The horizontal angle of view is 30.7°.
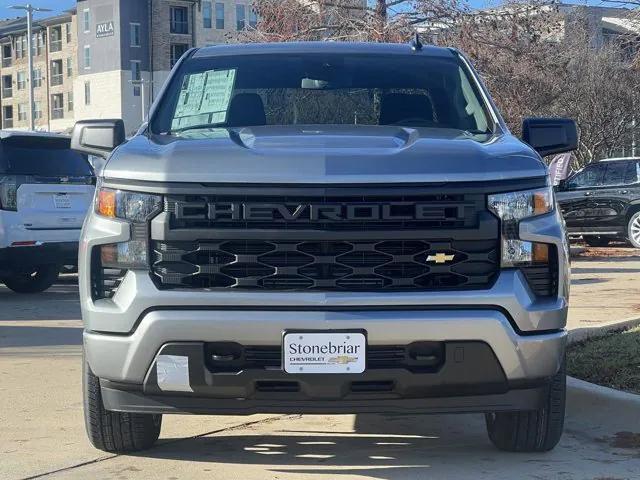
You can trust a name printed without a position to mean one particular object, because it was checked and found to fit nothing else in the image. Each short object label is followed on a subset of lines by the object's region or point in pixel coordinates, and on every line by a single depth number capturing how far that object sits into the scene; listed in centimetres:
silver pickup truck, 462
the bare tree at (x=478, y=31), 2088
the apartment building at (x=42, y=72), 9406
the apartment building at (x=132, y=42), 8519
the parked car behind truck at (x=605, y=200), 2148
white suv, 1234
